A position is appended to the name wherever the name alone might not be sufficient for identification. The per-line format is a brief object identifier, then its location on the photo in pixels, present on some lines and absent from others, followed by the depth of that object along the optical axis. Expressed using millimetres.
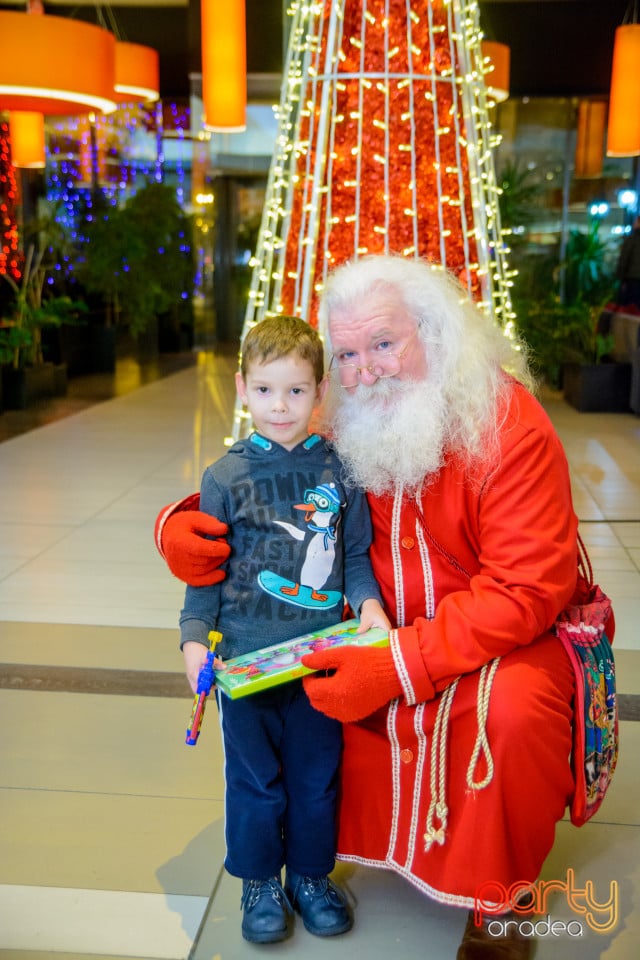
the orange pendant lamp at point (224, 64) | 6094
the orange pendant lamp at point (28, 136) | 7906
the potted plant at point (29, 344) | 8625
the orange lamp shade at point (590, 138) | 13023
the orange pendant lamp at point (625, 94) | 7148
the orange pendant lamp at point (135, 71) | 7996
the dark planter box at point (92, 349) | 11484
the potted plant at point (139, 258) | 11898
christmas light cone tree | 3484
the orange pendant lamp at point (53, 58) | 5586
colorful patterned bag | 1818
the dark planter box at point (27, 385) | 8625
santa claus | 1738
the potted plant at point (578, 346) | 8531
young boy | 1897
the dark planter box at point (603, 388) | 8508
